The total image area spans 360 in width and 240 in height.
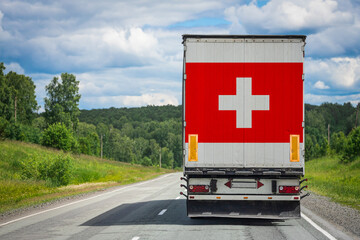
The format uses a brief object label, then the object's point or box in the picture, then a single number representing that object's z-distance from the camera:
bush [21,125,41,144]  83.94
